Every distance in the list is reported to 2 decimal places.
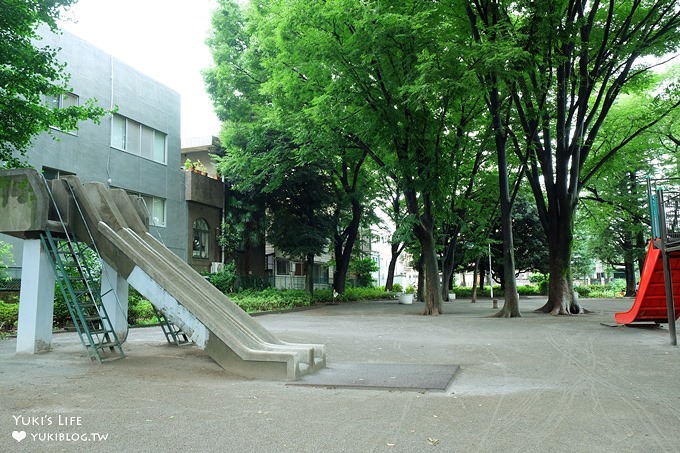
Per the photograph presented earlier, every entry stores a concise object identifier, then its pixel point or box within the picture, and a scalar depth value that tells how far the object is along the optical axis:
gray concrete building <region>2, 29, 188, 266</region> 22.98
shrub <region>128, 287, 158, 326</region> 17.11
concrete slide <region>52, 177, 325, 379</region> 8.12
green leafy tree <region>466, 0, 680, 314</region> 17.44
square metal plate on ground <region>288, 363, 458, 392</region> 7.38
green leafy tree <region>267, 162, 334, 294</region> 31.27
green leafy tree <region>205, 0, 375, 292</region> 22.31
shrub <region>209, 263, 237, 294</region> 30.72
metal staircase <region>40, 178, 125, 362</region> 9.07
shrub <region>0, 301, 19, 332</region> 14.19
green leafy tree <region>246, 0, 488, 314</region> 17.94
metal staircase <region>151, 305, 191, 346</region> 11.48
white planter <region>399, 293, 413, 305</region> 36.16
